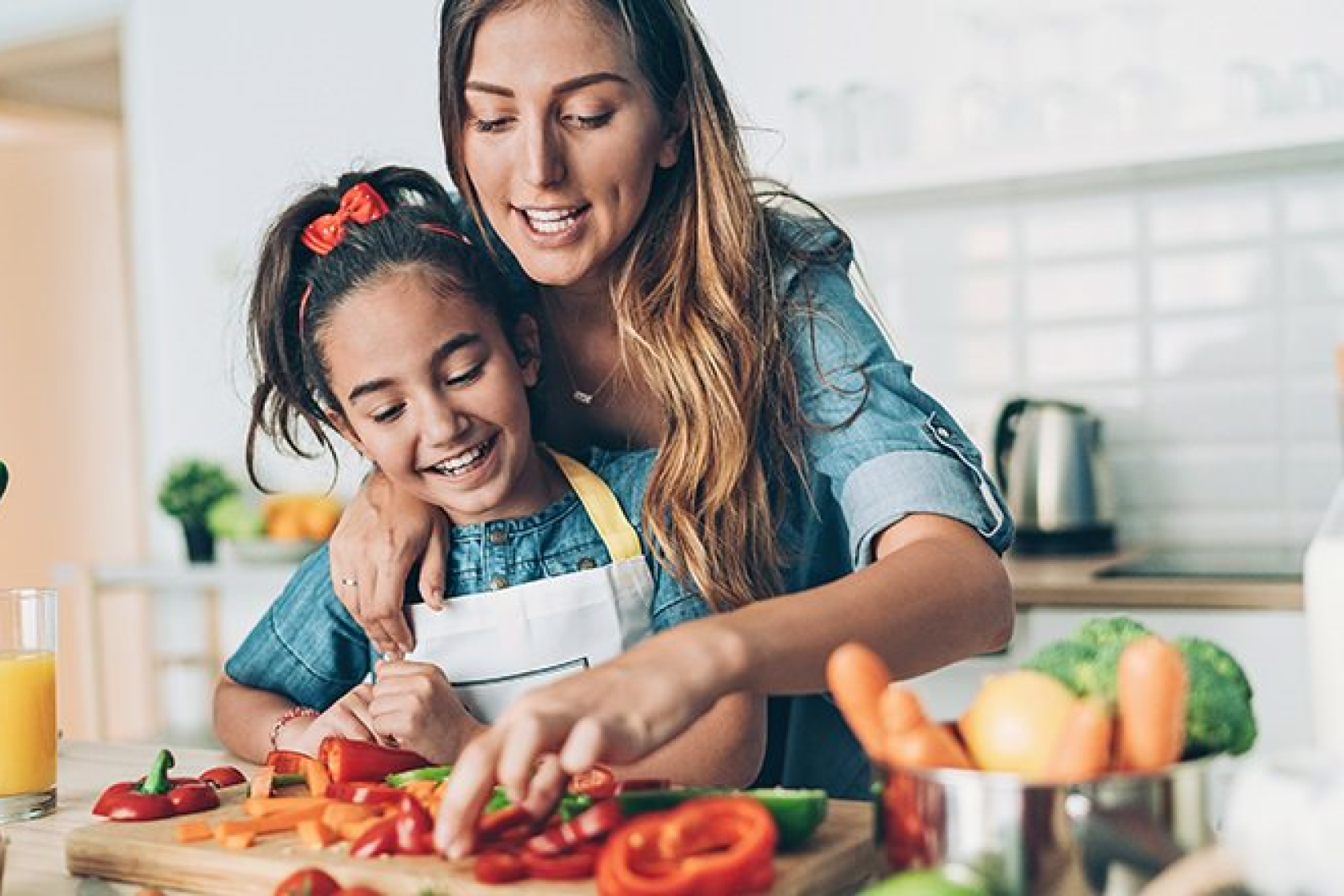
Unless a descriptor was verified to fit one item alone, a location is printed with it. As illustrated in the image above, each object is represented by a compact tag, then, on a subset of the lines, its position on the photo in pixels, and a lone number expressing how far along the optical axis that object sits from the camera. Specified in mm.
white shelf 2842
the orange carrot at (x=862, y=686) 911
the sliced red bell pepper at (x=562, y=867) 976
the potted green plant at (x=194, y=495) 4004
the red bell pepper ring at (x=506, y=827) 1022
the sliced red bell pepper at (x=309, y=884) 976
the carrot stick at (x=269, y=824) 1107
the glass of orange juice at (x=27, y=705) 1318
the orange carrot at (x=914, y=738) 877
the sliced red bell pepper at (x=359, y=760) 1238
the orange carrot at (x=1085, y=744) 824
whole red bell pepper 1199
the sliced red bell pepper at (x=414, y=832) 1040
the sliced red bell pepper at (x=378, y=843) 1043
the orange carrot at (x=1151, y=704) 833
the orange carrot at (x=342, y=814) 1098
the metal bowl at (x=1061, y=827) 823
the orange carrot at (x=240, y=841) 1089
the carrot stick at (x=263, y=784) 1230
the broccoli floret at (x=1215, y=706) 892
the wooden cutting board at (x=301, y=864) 985
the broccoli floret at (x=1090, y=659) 881
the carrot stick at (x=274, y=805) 1142
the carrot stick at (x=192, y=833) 1120
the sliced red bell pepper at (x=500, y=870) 972
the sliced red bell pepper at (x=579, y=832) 993
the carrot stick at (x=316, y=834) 1081
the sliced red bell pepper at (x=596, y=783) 1111
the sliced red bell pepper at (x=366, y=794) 1145
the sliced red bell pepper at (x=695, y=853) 907
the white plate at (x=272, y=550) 3836
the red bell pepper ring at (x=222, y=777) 1320
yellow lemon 867
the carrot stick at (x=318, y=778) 1216
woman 1450
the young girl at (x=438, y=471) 1519
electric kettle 3066
